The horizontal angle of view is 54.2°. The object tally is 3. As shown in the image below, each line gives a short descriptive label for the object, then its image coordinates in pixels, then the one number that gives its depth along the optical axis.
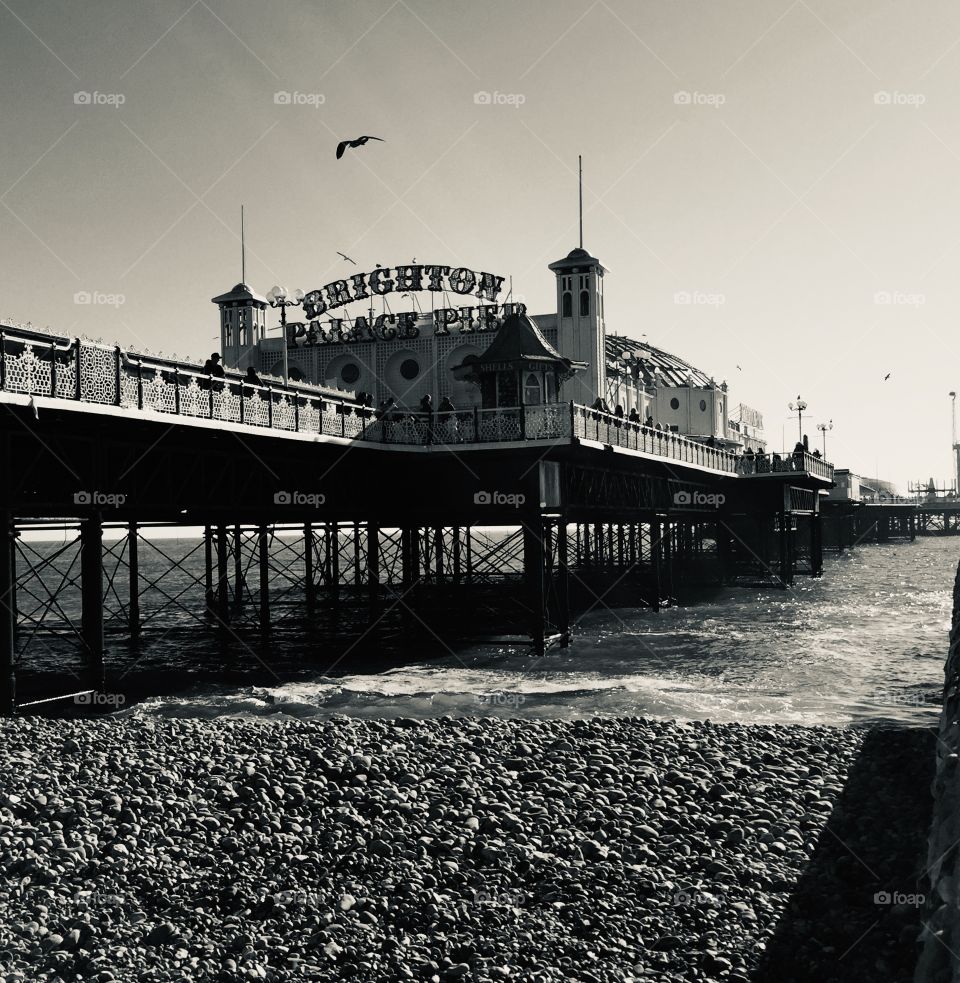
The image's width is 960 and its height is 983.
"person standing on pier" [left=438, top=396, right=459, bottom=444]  28.53
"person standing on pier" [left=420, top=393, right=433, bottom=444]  28.67
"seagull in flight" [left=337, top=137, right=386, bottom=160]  23.94
